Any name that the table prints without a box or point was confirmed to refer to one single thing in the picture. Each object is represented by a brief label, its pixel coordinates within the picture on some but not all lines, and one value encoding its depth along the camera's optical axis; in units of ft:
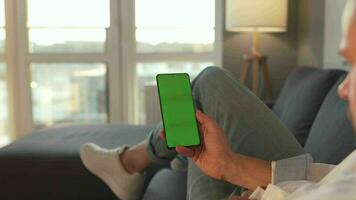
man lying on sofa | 3.37
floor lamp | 9.14
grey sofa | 5.05
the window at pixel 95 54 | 10.71
